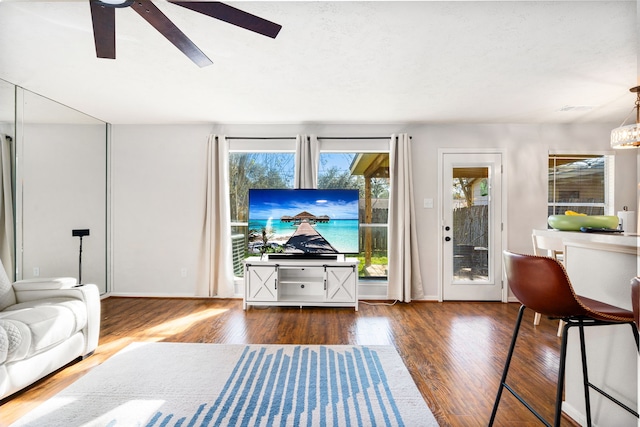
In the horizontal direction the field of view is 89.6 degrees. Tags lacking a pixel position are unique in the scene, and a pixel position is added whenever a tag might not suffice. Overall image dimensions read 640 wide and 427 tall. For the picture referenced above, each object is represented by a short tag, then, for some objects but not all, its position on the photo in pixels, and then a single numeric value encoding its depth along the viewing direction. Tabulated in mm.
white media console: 3900
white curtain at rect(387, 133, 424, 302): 4258
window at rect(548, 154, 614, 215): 4375
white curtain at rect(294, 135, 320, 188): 4328
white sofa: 1996
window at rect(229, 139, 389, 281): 4516
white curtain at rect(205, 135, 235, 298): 4352
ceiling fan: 1538
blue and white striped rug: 1834
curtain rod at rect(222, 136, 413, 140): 4391
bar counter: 1580
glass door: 4375
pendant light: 2666
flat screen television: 4102
